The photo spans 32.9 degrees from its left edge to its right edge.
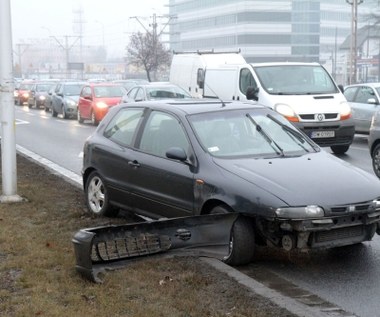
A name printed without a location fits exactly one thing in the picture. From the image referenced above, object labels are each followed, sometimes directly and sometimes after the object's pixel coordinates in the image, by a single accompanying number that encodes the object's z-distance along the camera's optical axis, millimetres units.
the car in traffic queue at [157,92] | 19250
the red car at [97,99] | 24328
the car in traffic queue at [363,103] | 16531
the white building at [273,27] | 119562
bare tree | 61438
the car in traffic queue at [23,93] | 44094
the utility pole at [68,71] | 86100
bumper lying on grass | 5201
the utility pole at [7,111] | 8242
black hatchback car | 5551
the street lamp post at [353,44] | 40534
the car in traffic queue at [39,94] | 38500
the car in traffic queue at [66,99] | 28734
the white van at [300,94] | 13734
